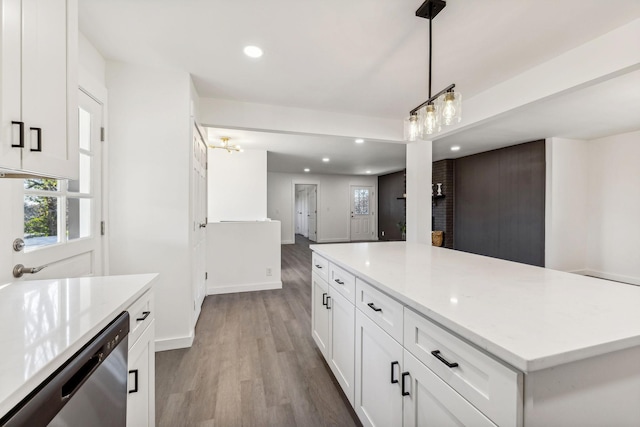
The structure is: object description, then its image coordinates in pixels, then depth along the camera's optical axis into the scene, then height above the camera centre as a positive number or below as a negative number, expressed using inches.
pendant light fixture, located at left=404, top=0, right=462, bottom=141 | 61.4 +27.1
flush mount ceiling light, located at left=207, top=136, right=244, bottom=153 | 175.1 +45.6
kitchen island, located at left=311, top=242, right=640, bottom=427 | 25.6 -12.8
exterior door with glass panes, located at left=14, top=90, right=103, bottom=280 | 53.8 -1.5
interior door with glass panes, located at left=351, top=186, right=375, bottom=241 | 388.2 +0.3
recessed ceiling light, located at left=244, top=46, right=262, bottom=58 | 79.4 +47.2
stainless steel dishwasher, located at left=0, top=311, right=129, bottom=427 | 21.9 -17.3
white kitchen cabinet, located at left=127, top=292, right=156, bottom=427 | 42.5 -25.5
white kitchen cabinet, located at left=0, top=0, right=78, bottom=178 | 34.1 +17.3
